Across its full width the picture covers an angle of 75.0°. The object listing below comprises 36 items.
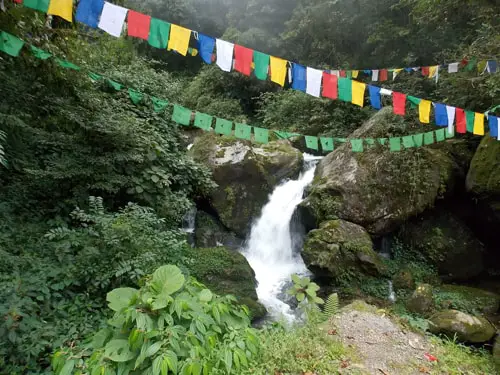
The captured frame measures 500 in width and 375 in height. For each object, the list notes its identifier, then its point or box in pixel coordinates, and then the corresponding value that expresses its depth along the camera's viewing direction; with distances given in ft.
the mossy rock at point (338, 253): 23.16
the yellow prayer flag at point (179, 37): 12.75
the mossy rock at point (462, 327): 16.66
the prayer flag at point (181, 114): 17.31
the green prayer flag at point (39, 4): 10.87
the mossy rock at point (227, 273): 19.81
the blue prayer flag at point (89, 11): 11.47
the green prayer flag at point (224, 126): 18.58
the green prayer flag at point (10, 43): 13.00
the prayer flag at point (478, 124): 19.69
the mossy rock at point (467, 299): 21.23
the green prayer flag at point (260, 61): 14.19
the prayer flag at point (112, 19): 11.80
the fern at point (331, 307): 13.51
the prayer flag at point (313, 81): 15.58
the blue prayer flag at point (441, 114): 18.95
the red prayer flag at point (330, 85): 15.84
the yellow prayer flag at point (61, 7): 10.99
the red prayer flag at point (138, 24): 12.42
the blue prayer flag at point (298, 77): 15.35
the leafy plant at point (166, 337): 7.34
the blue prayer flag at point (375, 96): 17.39
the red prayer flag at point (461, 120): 19.66
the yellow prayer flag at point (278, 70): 14.24
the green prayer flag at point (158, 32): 12.69
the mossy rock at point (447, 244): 26.73
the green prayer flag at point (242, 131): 18.81
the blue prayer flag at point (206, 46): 13.48
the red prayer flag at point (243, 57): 13.98
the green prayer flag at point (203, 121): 18.22
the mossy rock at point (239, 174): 29.17
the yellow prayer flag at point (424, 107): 18.25
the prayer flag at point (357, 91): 16.08
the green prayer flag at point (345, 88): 16.12
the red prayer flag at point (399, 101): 17.88
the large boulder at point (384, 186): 26.45
